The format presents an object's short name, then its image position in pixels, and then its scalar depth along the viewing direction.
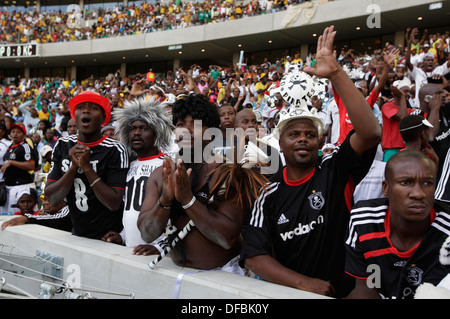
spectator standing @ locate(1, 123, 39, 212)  7.11
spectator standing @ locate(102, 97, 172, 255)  3.40
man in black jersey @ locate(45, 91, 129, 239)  3.35
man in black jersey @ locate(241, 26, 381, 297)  2.26
